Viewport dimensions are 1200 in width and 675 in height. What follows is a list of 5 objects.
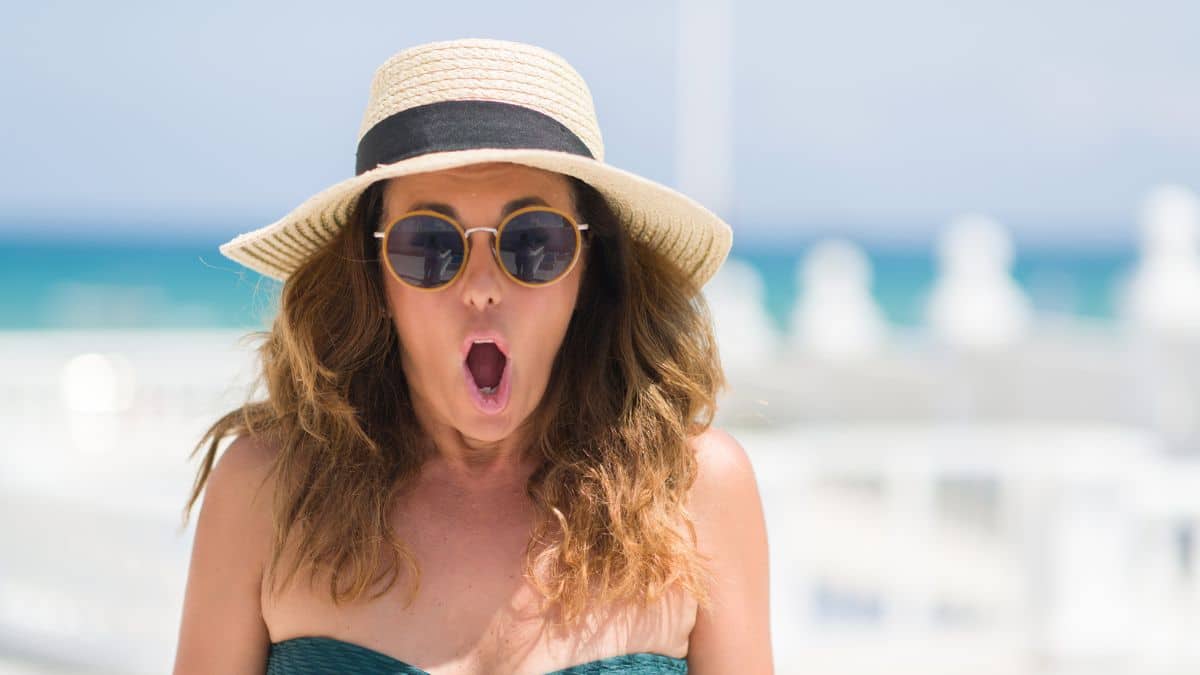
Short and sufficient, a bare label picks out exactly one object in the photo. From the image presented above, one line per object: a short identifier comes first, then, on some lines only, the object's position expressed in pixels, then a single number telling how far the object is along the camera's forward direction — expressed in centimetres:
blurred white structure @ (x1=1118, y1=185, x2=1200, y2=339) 627
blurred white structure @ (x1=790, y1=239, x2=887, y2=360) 1349
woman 219
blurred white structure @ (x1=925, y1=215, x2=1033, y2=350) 1087
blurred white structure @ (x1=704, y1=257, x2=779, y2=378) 916
